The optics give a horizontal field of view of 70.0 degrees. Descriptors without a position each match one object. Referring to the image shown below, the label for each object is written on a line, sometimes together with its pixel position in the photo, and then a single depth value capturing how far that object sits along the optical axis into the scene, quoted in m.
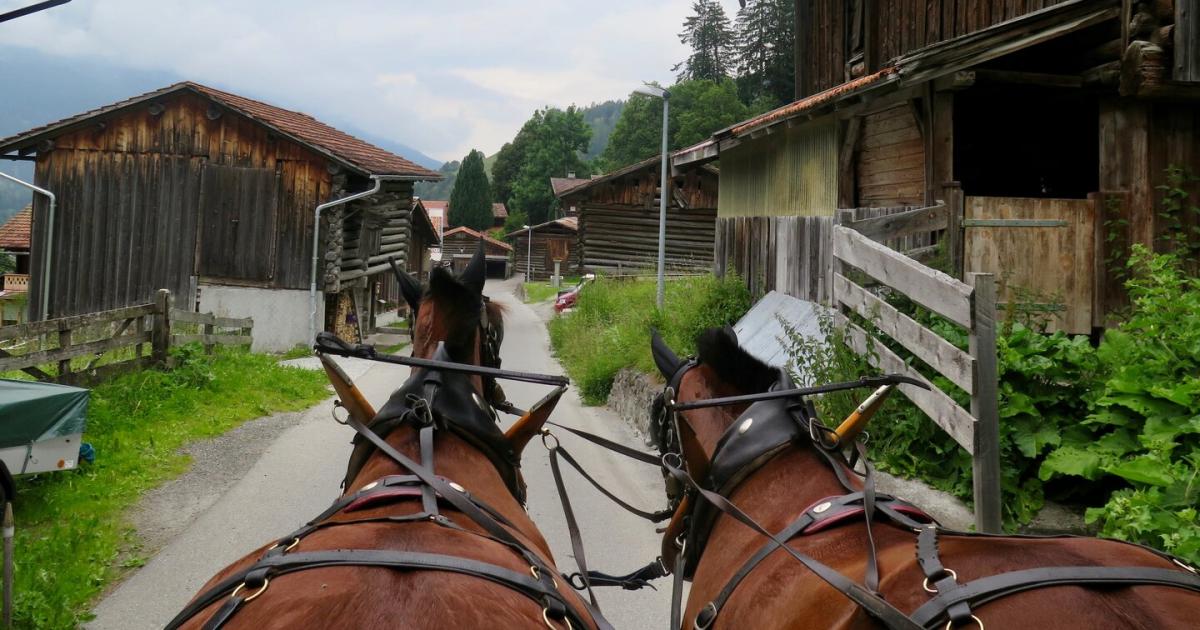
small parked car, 32.59
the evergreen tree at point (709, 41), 81.64
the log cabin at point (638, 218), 36.56
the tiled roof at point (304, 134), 20.53
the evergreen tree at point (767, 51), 62.38
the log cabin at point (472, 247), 77.69
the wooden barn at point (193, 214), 21.16
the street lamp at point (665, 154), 16.14
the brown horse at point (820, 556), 1.82
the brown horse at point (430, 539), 1.93
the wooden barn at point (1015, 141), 7.57
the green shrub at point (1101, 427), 4.22
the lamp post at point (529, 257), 64.19
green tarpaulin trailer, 6.55
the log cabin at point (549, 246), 67.12
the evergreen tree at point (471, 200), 99.44
